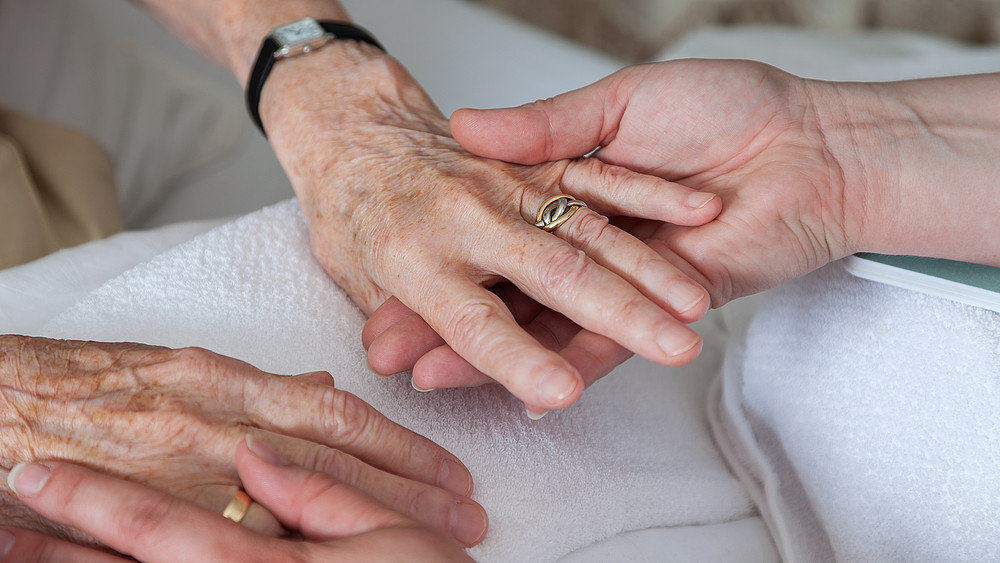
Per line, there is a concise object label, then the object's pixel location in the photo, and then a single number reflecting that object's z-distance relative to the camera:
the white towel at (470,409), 0.69
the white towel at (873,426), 0.71
